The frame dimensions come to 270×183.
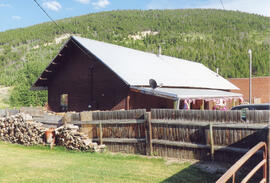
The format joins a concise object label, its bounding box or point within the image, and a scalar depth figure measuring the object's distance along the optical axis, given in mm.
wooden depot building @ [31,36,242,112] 16516
